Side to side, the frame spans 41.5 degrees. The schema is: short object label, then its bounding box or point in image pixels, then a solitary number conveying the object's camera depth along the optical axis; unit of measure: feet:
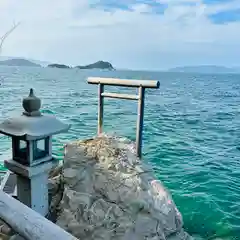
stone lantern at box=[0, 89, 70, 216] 9.61
